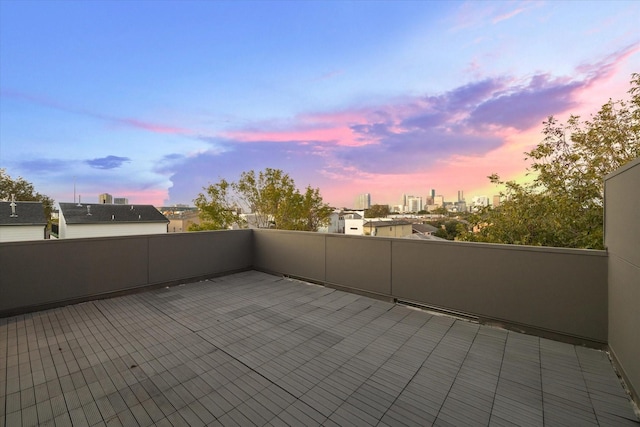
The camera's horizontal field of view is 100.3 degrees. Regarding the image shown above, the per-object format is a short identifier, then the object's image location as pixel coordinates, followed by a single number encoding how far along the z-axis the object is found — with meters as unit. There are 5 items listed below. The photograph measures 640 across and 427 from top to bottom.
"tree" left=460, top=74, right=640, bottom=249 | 4.50
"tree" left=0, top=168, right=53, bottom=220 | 19.78
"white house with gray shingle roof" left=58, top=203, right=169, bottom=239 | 17.79
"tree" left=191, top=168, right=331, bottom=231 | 12.49
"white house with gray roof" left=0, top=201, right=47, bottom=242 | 13.36
